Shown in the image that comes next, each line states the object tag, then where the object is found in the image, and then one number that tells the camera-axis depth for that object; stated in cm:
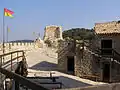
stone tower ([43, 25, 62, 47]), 2767
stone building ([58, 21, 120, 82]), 1371
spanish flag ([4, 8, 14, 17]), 1609
